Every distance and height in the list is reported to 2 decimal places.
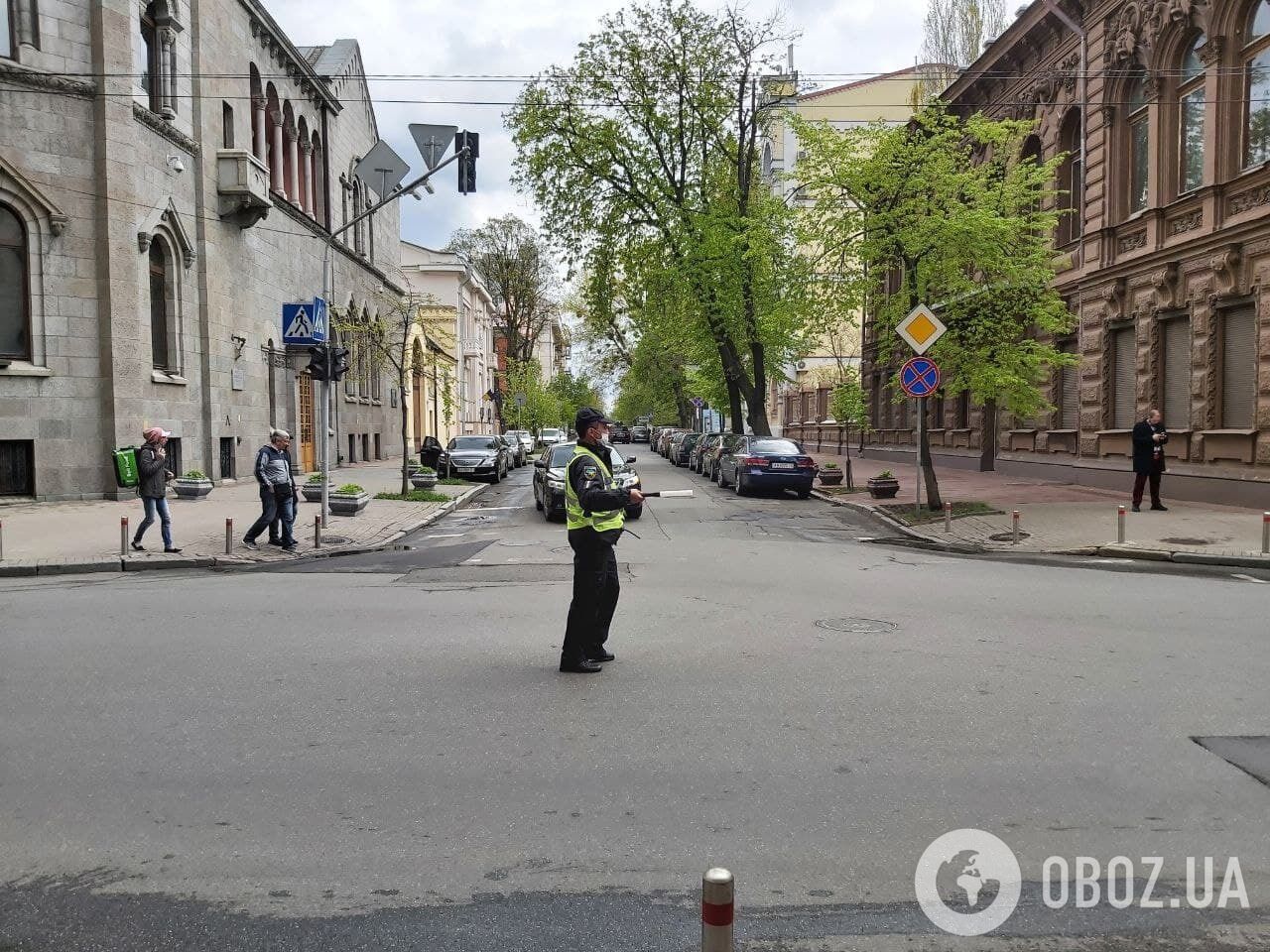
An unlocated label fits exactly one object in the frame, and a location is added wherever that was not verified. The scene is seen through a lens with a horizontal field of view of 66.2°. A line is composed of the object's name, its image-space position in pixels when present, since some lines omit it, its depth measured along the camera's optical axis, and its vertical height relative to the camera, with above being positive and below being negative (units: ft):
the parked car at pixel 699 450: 109.40 -1.67
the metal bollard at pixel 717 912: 6.50 -3.20
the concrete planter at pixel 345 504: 60.23 -4.04
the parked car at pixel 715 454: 91.62 -1.90
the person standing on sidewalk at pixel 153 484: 43.45 -1.91
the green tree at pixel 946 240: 53.52 +10.79
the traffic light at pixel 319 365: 53.47 +4.10
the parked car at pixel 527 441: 159.16 -0.59
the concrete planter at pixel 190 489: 66.03 -3.25
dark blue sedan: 77.00 -2.61
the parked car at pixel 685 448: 131.34 -1.74
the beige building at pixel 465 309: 217.77 +32.32
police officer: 21.70 -2.40
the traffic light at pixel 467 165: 55.93 +15.79
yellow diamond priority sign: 50.67 +5.51
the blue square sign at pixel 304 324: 53.28 +6.39
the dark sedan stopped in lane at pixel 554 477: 58.23 -2.51
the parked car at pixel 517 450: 138.26 -1.86
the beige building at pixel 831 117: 176.96 +62.81
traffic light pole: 53.24 +8.03
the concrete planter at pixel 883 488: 70.69 -3.93
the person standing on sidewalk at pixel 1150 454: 52.90 -1.24
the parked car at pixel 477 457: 98.99 -1.97
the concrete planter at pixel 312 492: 67.46 -3.66
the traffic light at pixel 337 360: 53.97 +4.41
